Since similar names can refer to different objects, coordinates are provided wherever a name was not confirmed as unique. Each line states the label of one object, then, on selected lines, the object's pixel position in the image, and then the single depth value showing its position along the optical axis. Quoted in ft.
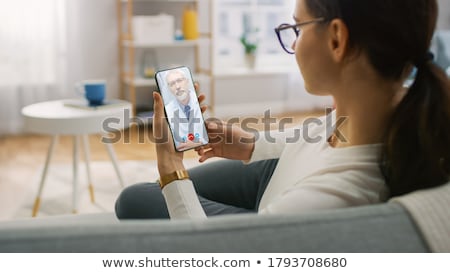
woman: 2.32
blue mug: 7.08
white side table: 6.47
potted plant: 13.88
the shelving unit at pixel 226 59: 12.71
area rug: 7.30
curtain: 11.19
